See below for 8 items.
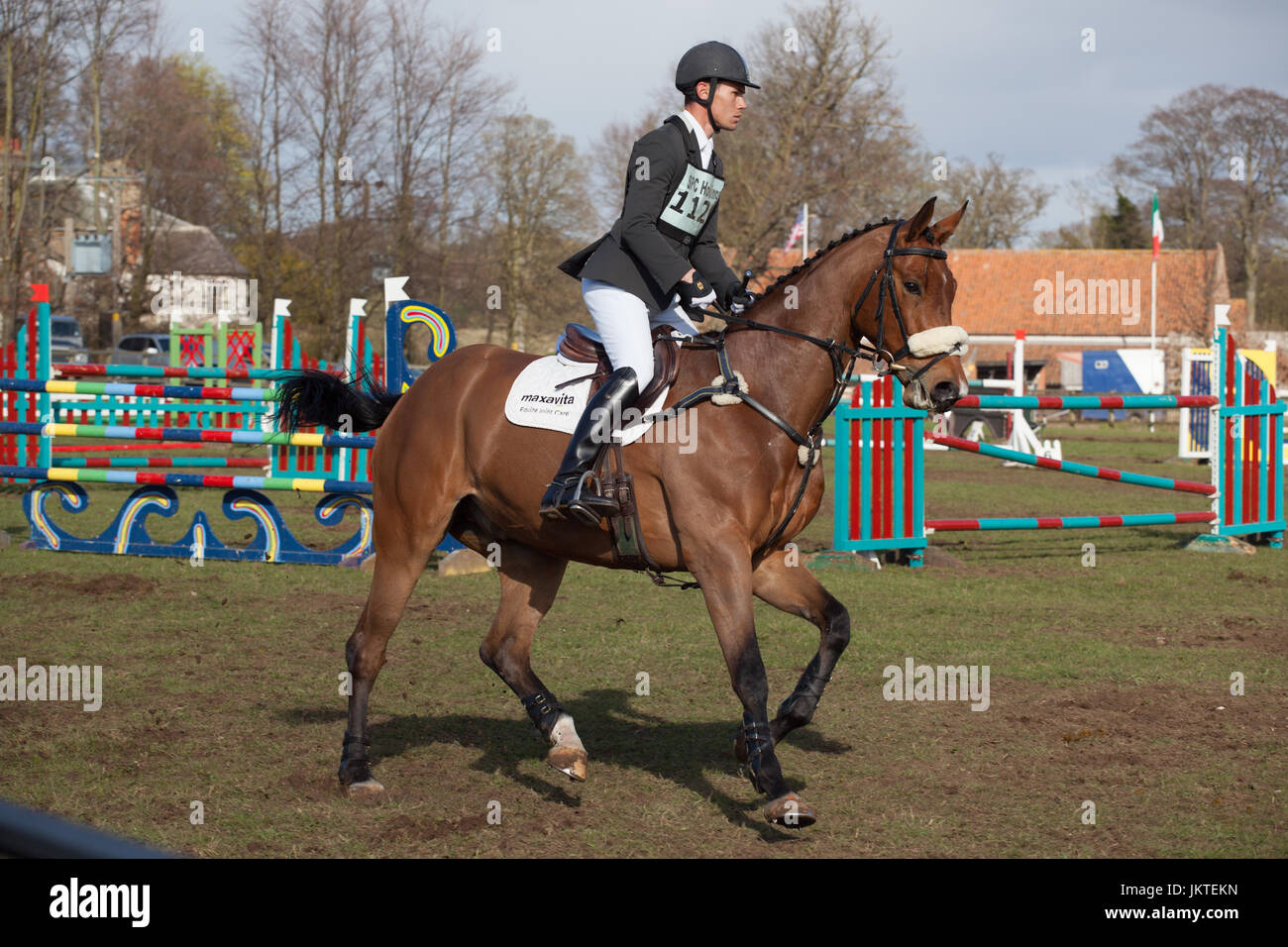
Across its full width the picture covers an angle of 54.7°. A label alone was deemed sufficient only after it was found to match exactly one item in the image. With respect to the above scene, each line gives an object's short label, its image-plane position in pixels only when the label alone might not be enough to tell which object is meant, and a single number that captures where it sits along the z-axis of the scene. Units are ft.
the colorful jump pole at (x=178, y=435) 34.19
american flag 122.42
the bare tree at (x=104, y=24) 102.27
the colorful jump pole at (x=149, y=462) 38.57
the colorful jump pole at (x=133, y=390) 36.27
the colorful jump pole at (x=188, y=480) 33.63
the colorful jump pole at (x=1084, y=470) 35.94
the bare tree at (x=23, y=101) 98.43
